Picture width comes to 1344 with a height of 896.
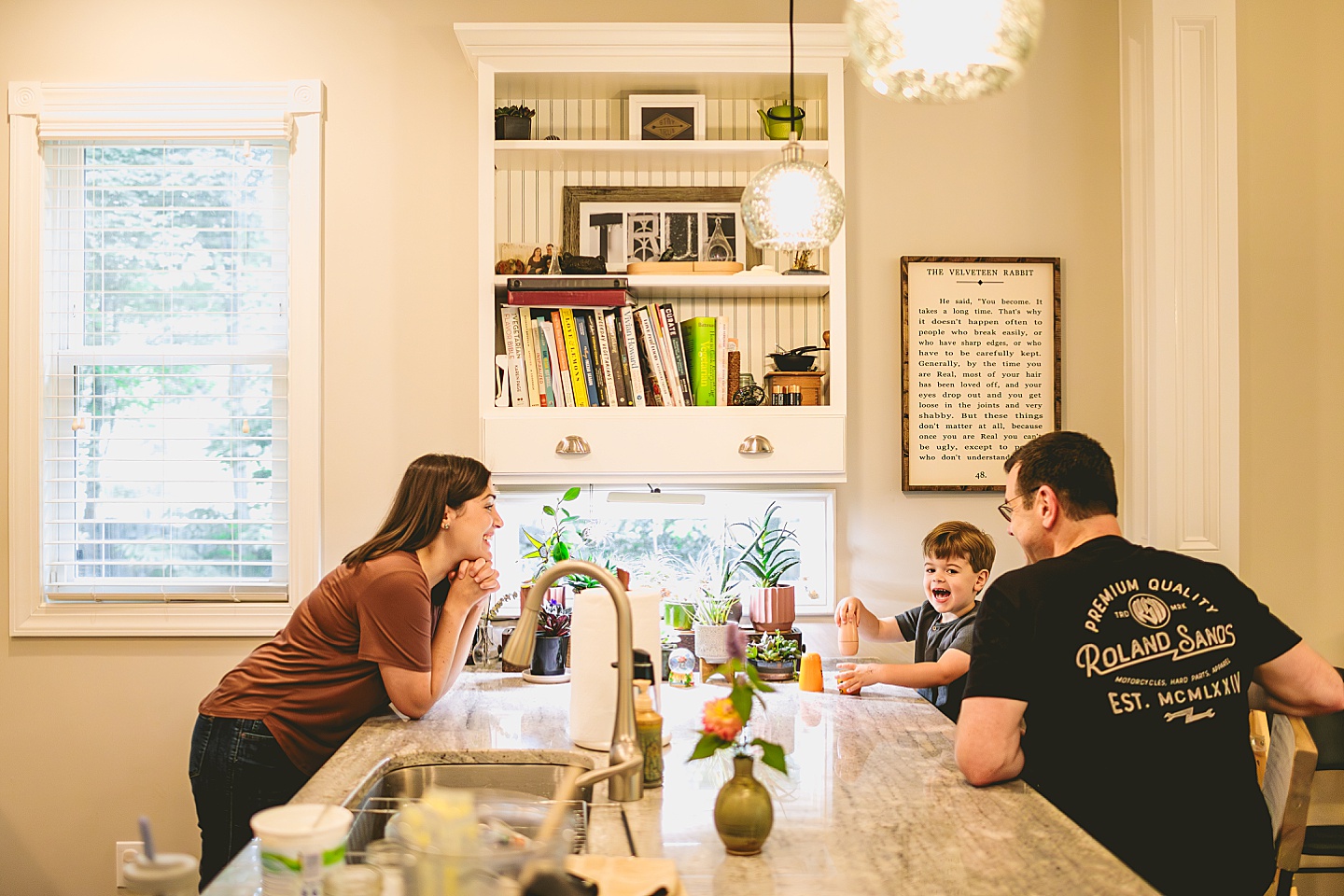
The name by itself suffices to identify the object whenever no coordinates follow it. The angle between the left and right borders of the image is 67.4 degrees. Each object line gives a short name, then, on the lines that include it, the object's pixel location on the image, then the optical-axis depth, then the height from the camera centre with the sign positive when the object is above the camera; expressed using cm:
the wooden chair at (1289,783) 225 -81
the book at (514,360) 282 +21
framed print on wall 309 +19
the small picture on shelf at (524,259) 285 +50
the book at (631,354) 283 +22
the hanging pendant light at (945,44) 135 +53
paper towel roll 191 -43
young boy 233 -49
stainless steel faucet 156 -37
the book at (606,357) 283 +21
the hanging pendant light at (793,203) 197 +45
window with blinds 303 +24
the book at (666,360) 284 +21
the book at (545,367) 283 +19
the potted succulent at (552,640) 254 -52
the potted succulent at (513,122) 287 +89
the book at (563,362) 283 +20
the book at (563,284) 281 +42
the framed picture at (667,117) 293 +93
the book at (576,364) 282 +20
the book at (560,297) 281 +38
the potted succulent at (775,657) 256 -58
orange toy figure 241 -58
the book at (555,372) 283 +17
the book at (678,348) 284 +24
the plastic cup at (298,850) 113 -47
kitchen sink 182 -64
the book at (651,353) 283 +23
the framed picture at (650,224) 303 +63
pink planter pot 281 -49
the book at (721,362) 284 +20
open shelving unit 277 +78
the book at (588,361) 283 +20
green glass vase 141 -54
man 171 -48
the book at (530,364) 283 +20
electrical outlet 295 -121
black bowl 289 +20
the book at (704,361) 283 +20
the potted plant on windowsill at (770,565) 282 -39
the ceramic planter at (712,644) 268 -56
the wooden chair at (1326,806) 267 -109
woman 208 -49
